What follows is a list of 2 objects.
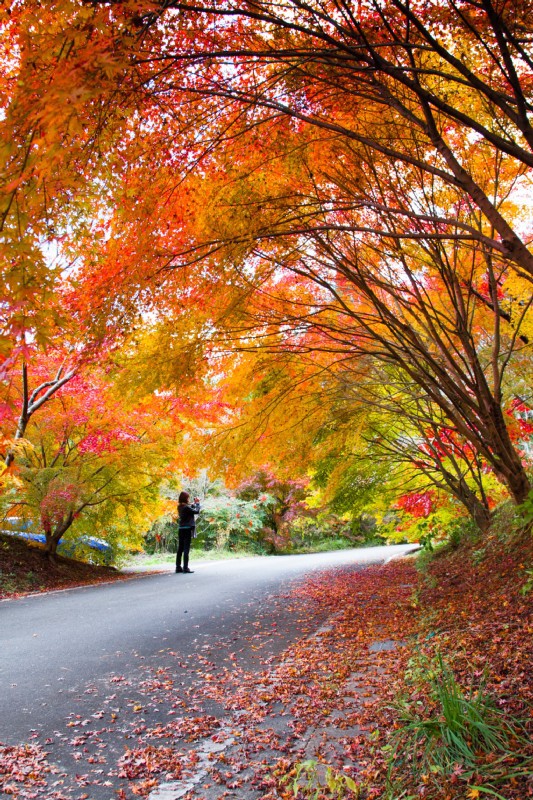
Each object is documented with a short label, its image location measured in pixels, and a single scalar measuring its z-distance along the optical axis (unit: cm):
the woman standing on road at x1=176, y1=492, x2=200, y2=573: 1079
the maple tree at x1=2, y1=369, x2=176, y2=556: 975
